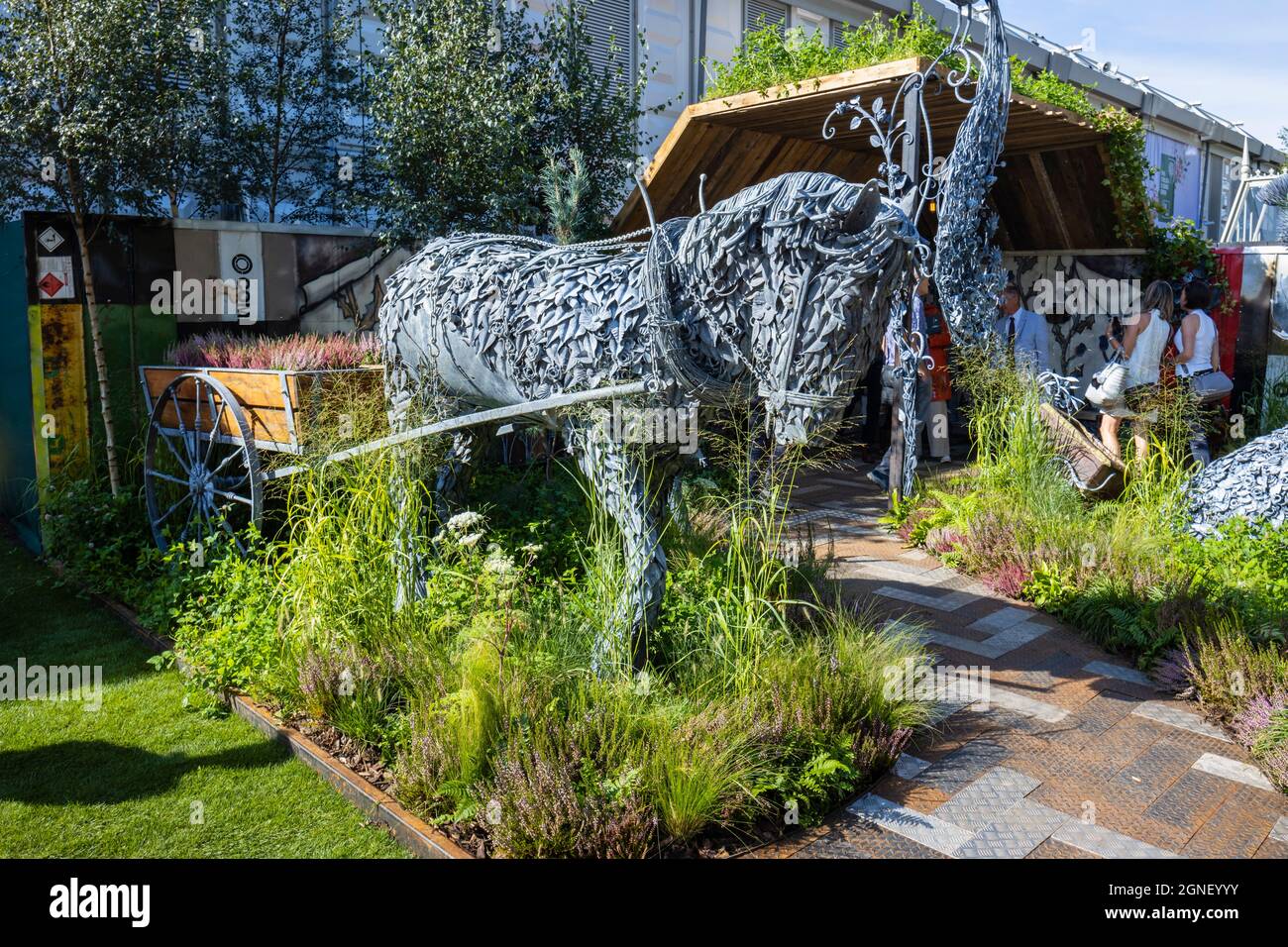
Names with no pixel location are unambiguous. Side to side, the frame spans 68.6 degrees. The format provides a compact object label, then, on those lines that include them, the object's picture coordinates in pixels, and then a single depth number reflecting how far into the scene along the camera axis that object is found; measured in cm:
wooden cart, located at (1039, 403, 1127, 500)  714
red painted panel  1049
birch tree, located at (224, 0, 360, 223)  886
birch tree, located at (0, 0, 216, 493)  580
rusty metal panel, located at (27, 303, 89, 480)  657
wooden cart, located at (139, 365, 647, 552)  496
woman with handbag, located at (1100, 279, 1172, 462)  734
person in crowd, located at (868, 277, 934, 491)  803
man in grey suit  969
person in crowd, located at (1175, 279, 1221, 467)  788
